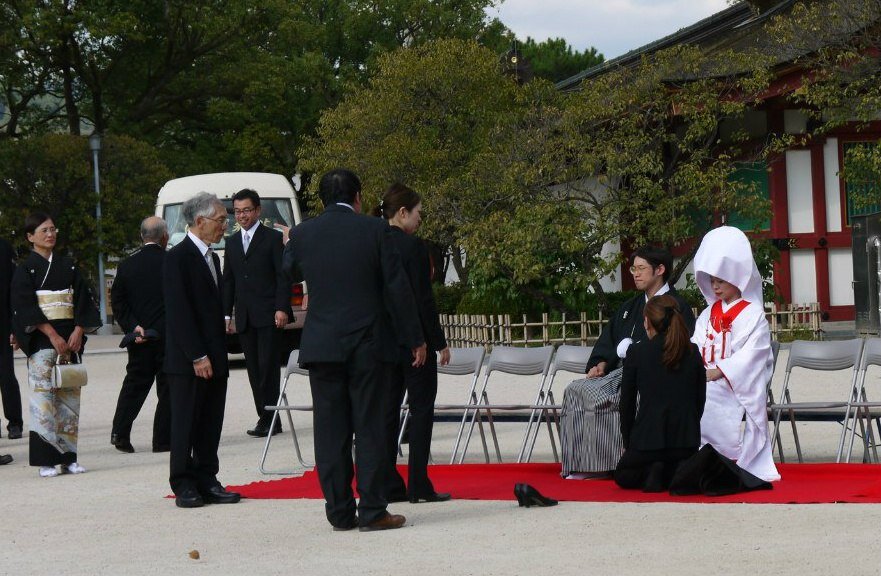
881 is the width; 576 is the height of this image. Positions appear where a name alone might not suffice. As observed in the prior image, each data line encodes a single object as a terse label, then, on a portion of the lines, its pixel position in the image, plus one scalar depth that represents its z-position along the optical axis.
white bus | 21.36
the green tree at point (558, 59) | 56.69
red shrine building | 22.89
